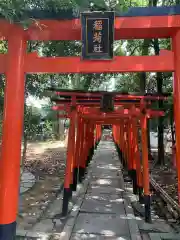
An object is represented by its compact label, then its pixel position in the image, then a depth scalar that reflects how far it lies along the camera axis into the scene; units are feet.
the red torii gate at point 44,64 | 9.70
